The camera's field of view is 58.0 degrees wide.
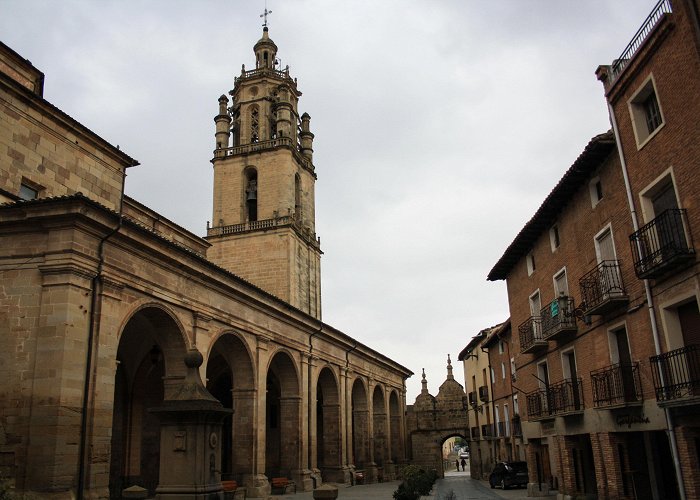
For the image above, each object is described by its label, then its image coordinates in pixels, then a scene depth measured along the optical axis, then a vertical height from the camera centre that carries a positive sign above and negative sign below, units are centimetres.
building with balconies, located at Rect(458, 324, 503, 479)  3469 +239
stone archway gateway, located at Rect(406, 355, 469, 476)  4397 +176
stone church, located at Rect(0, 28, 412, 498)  1280 +336
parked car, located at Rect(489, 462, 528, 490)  2584 -117
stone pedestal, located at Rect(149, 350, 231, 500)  970 +21
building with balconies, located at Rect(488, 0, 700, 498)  1052 +299
